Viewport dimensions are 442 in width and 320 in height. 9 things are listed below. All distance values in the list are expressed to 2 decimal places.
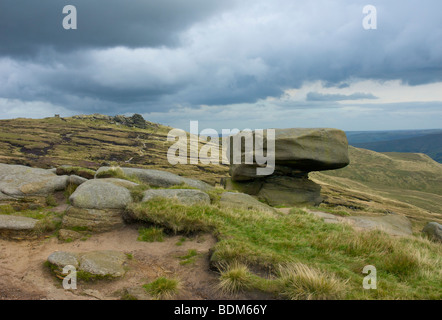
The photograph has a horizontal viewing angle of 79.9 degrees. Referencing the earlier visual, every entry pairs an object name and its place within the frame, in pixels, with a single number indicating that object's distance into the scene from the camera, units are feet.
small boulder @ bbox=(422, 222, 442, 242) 51.39
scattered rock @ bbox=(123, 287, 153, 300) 22.67
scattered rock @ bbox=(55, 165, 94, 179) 67.56
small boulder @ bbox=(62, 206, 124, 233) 38.63
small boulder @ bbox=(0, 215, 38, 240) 35.17
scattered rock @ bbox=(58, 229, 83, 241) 36.12
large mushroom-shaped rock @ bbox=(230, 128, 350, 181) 83.20
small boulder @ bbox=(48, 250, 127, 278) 26.50
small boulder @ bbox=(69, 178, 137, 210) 40.37
